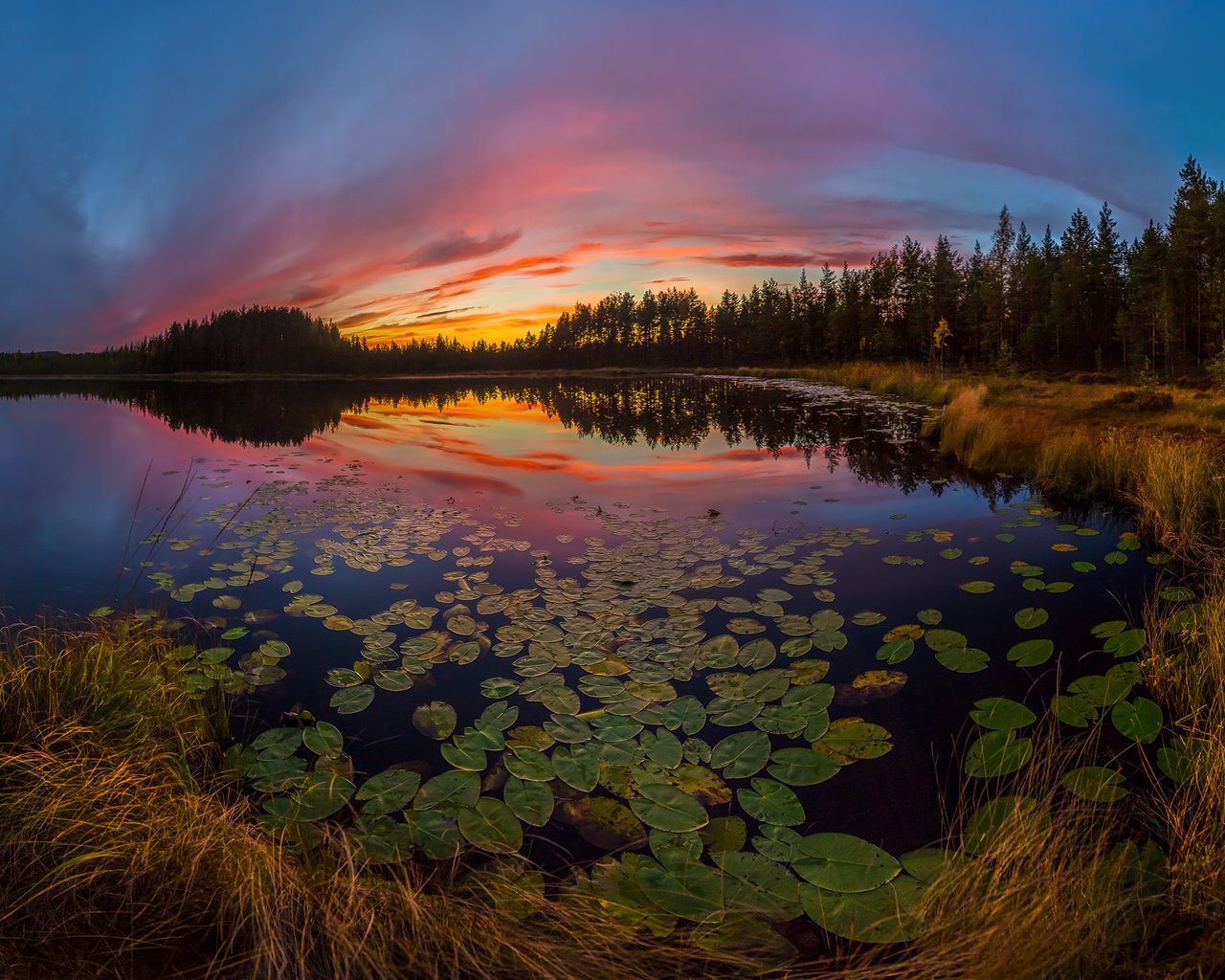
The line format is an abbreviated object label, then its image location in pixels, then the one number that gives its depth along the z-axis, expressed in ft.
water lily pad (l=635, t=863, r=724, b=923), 7.70
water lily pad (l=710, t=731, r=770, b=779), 10.70
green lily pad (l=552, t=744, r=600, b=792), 10.39
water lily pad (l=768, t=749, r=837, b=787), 10.46
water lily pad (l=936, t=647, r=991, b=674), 14.69
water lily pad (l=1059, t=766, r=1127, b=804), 9.36
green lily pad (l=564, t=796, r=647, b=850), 9.23
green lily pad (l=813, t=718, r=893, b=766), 11.27
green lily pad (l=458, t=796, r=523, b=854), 9.00
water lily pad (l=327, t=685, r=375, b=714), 13.25
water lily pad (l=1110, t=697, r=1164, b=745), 11.40
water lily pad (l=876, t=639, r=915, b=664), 15.21
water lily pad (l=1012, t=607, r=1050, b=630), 17.06
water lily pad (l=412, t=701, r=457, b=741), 12.24
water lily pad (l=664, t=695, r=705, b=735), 12.02
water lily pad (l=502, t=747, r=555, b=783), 10.62
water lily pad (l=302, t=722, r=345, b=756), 11.70
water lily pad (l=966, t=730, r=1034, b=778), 10.58
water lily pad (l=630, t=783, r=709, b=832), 9.26
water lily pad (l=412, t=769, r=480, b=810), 9.94
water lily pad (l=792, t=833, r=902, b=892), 8.04
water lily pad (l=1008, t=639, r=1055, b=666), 14.84
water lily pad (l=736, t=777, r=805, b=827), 9.53
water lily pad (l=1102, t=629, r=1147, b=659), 14.73
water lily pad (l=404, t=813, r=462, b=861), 9.07
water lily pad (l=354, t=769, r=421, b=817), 9.97
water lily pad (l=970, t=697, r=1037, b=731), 11.94
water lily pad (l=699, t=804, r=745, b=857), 9.02
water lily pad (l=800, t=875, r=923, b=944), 7.11
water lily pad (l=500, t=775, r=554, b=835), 9.63
